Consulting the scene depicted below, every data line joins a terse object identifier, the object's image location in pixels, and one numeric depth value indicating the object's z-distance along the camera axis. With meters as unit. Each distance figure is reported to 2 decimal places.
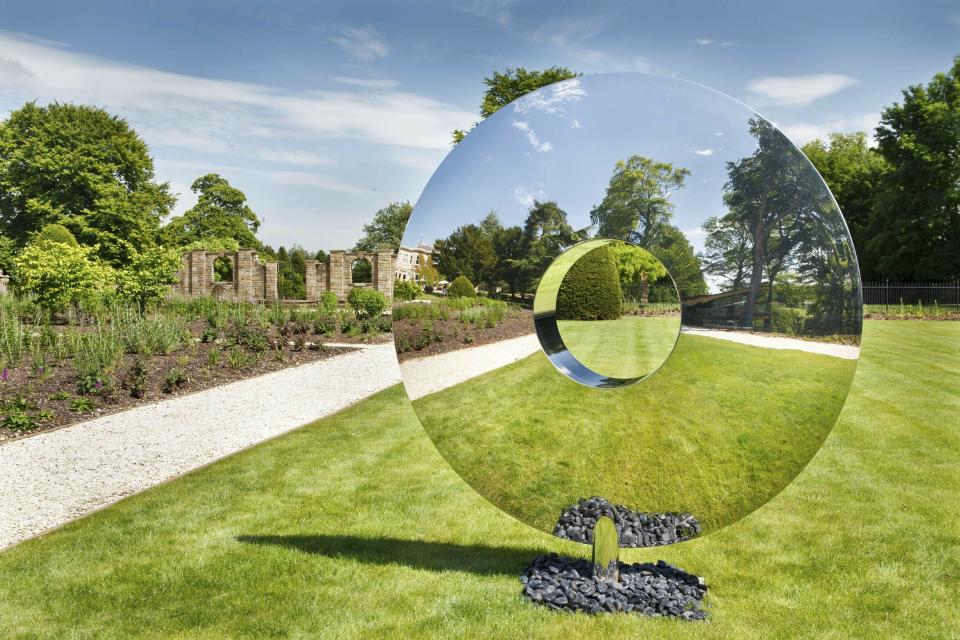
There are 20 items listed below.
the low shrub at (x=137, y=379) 9.22
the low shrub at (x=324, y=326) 16.00
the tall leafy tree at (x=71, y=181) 34.41
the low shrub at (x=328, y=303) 18.56
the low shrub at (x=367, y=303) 18.56
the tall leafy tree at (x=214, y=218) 40.66
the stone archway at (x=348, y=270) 28.33
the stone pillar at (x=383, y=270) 28.12
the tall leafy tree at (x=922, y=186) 31.61
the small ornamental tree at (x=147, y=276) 16.94
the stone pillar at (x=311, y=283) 29.54
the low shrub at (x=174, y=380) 9.69
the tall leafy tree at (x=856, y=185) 36.94
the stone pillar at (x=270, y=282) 31.33
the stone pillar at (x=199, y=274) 32.25
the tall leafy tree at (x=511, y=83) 26.30
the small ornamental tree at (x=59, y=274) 15.02
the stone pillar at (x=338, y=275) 28.42
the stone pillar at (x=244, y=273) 31.45
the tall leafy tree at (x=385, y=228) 58.97
